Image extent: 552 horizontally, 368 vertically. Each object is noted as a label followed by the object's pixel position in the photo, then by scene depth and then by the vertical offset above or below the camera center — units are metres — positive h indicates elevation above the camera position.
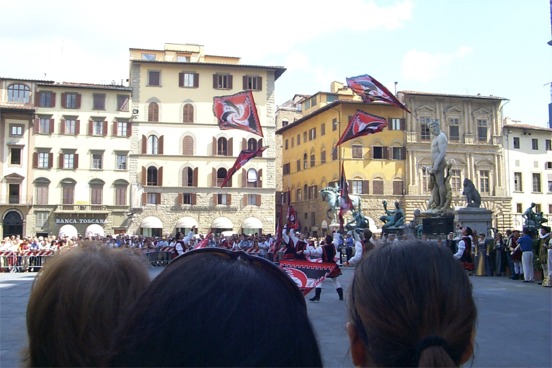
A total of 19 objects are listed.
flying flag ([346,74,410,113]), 20.44 +4.47
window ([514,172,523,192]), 61.53 +3.15
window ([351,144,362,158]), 57.62 +6.20
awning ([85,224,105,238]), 50.81 -1.55
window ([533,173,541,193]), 62.50 +3.08
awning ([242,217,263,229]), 54.91 -1.13
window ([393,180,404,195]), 57.72 +2.48
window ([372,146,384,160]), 58.09 +6.02
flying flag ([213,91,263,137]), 20.11 +3.60
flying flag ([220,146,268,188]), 20.84 +2.04
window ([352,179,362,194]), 57.12 +2.57
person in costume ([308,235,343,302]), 14.11 -1.23
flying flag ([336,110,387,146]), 23.14 +3.58
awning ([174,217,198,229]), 53.97 -1.04
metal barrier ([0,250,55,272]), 27.95 -2.38
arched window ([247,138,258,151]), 56.66 +6.94
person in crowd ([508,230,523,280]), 19.67 -1.55
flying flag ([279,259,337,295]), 10.53 -1.14
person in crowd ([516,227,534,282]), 18.69 -1.46
